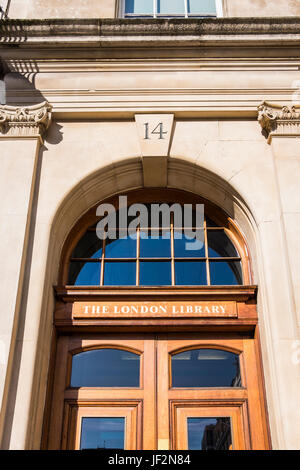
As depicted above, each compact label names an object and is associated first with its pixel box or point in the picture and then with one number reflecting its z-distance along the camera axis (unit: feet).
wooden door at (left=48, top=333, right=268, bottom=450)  20.26
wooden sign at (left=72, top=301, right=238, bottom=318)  22.20
